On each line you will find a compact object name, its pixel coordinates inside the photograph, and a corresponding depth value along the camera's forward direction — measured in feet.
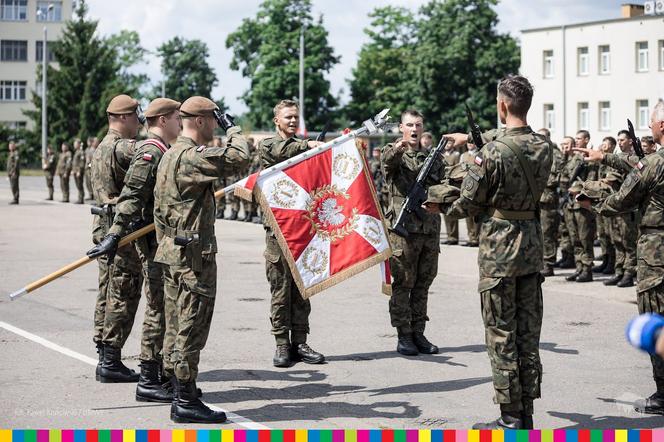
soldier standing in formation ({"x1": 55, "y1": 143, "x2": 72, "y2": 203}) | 115.34
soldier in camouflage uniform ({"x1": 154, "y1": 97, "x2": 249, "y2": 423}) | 24.09
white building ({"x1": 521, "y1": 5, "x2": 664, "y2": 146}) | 202.90
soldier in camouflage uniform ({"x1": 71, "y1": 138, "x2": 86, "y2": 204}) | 111.34
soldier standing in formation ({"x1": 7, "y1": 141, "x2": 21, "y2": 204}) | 107.55
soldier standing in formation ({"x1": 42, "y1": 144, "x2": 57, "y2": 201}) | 116.57
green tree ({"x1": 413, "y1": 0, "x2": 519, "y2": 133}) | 232.73
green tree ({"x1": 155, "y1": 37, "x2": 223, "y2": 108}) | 341.41
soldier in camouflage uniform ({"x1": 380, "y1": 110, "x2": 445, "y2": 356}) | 32.07
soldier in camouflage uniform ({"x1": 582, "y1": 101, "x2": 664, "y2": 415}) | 25.82
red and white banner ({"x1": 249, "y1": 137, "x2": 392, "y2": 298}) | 28.35
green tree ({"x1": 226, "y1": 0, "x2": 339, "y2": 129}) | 248.32
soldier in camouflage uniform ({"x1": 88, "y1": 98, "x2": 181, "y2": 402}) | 26.43
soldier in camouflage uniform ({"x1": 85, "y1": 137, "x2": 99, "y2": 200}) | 105.01
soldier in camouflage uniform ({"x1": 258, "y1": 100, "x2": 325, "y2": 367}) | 30.86
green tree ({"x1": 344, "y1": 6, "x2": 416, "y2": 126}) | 273.54
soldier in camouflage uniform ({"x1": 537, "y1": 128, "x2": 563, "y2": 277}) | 53.57
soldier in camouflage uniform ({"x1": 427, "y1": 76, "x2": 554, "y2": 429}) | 22.47
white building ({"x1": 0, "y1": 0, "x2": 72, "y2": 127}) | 295.48
